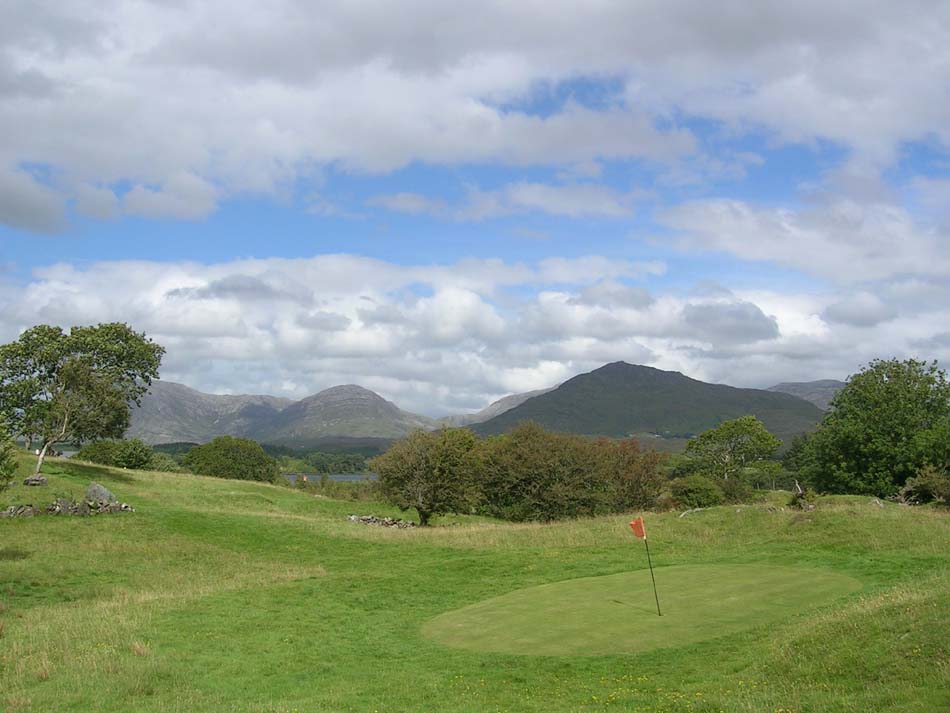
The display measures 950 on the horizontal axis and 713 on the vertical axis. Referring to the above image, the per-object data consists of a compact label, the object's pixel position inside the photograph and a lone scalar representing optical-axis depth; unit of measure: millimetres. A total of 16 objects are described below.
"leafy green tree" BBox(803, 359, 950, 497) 58438
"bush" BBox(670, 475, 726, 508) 57688
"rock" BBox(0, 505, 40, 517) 39281
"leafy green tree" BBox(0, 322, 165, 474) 51938
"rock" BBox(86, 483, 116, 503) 43281
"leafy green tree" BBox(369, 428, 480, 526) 56438
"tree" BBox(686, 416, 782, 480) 106238
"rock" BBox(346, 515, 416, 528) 55359
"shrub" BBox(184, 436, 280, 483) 116438
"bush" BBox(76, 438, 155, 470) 97062
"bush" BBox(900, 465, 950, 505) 43319
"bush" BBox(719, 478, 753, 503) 69500
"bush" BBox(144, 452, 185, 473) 110350
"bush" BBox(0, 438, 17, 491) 30188
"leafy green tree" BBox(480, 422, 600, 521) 63969
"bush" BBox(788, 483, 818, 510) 39906
